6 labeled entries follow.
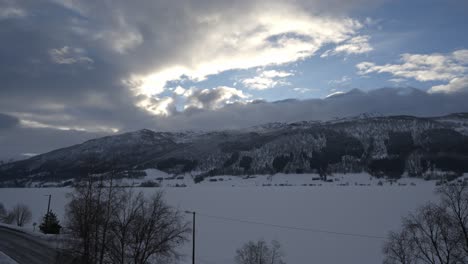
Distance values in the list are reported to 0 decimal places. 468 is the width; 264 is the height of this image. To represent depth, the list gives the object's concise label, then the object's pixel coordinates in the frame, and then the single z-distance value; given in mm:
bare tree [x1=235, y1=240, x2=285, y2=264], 40781
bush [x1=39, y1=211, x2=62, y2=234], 54781
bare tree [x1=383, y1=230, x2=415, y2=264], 34175
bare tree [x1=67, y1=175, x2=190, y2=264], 27750
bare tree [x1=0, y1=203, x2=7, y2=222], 85756
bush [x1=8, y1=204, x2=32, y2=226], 86581
